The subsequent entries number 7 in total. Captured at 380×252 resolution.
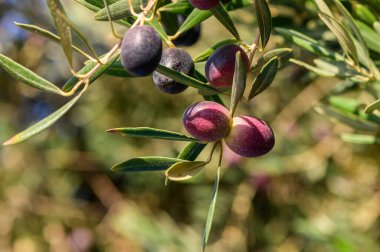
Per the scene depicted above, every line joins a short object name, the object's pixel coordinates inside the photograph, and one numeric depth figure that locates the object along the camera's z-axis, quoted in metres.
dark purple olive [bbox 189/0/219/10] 0.52
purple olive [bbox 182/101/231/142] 0.54
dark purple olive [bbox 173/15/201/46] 0.60
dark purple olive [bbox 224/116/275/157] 0.53
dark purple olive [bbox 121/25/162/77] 0.50
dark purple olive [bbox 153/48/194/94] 0.54
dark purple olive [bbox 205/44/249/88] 0.53
